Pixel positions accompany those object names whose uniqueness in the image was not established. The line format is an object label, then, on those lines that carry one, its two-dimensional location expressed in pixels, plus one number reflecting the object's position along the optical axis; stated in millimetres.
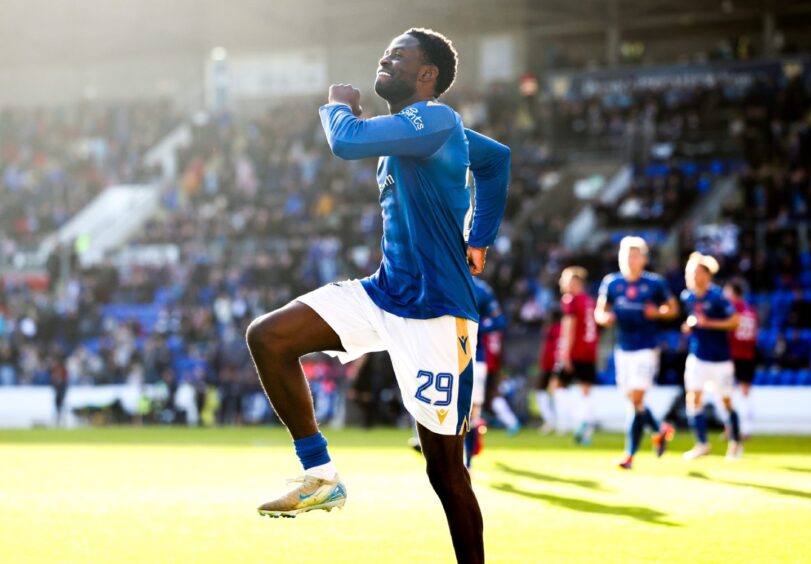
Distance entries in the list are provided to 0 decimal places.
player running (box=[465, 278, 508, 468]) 12756
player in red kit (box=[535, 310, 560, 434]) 21891
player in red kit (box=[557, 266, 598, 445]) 18641
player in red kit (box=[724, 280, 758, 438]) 19266
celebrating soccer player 5559
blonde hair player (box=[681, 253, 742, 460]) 15016
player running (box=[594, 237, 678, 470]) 13961
